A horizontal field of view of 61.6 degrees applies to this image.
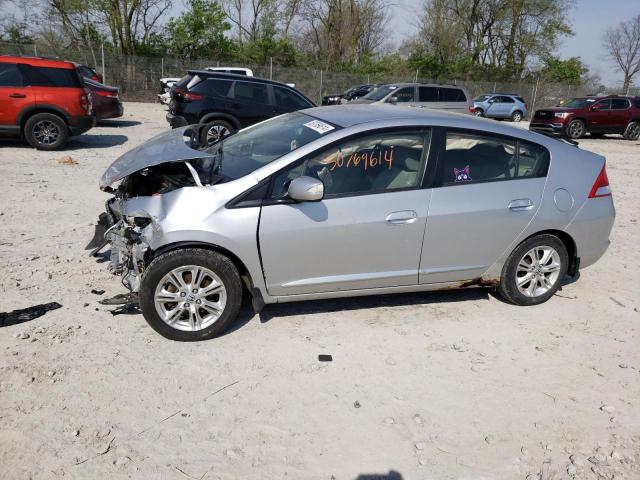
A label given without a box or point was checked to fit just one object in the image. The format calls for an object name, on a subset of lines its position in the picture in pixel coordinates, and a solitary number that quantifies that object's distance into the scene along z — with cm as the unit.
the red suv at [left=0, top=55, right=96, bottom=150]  1052
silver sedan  383
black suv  1195
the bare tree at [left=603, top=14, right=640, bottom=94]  5378
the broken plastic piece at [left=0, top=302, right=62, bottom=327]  406
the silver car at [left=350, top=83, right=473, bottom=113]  1897
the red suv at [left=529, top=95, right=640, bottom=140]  2092
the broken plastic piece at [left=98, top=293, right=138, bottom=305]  412
